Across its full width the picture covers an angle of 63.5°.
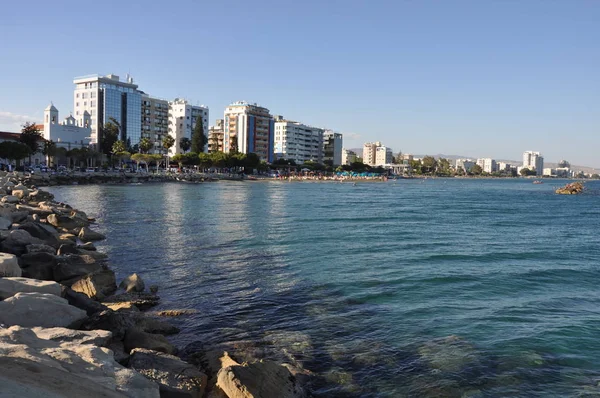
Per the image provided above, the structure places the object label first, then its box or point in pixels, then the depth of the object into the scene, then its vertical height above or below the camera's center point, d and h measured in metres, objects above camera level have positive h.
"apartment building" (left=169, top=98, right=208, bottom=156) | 145.25 +15.06
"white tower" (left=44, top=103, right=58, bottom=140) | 95.81 +10.07
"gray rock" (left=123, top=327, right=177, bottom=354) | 8.91 -3.19
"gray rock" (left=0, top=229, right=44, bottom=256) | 15.09 -2.41
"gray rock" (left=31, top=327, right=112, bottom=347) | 7.58 -2.67
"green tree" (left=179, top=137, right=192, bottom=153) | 139.12 +8.20
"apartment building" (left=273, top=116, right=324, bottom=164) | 187.75 +13.58
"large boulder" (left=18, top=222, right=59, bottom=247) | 18.72 -2.53
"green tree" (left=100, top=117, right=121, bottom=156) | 114.25 +7.85
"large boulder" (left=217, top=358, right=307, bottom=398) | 7.07 -3.14
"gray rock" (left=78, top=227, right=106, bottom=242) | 23.69 -3.25
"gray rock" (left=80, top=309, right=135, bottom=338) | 9.23 -2.96
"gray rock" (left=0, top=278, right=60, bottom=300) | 9.57 -2.43
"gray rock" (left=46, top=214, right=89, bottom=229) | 25.15 -2.78
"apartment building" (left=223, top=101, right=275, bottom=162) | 164.00 +15.40
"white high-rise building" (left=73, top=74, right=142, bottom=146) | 120.88 +17.01
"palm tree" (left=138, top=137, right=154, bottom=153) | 119.44 +6.67
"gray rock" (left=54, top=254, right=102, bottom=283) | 13.89 -2.94
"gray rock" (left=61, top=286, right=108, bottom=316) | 10.33 -2.87
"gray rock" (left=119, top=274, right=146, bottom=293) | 14.20 -3.37
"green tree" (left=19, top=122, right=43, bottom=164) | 78.50 +5.00
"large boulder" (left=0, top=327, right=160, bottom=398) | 5.18 -2.51
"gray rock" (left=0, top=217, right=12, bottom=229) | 17.39 -2.05
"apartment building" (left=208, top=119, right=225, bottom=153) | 166.52 +12.99
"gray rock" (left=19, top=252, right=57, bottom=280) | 13.59 -2.77
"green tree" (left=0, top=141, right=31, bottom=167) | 71.06 +2.60
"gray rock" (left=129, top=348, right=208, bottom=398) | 7.10 -3.13
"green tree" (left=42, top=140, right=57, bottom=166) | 85.81 +3.54
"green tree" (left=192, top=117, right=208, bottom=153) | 131.88 +9.67
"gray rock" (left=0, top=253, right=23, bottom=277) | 11.04 -2.28
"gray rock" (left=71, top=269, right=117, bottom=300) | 13.01 -3.20
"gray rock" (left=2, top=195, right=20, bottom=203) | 28.53 -1.90
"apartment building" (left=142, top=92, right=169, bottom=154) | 136.62 +14.78
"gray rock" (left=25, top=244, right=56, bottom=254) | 15.14 -2.56
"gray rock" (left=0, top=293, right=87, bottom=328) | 8.44 -2.58
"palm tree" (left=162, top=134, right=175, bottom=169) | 123.00 +7.68
